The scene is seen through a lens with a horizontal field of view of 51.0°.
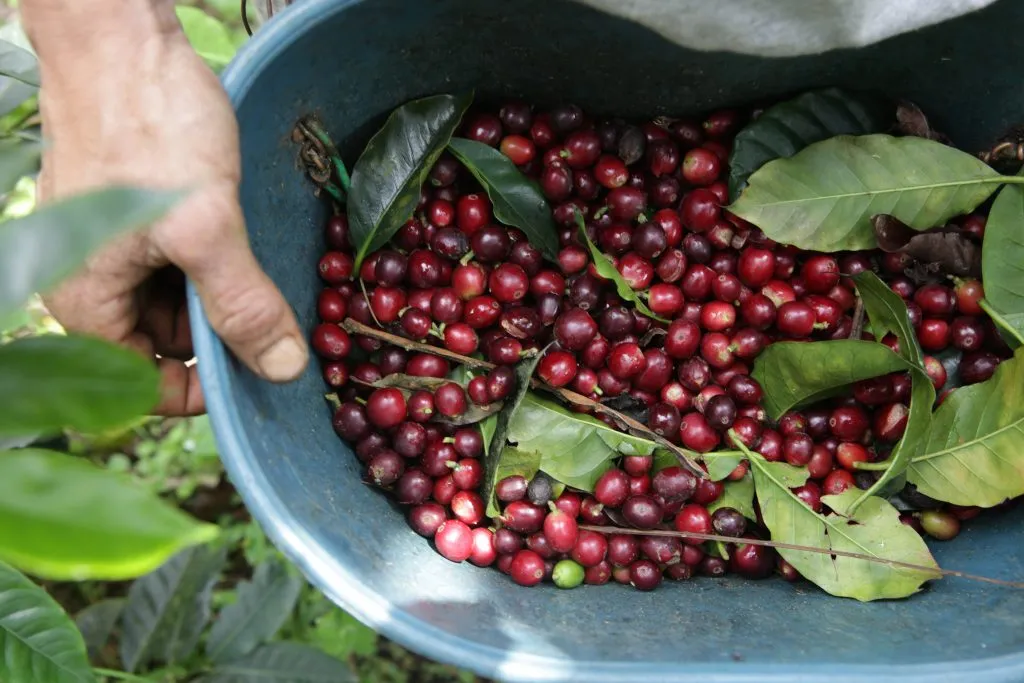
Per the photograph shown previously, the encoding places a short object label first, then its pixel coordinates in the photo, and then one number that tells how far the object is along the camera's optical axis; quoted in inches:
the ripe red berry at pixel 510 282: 17.4
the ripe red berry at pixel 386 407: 17.1
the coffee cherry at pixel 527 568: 16.9
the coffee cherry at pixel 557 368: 17.1
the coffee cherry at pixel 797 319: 17.4
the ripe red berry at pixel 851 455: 17.5
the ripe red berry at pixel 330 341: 17.2
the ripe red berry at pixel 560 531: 16.9
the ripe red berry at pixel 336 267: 17.5
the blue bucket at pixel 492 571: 14.2
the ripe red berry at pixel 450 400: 17.2
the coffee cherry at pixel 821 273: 17.8
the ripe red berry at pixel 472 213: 17.9
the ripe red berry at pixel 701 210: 17.9
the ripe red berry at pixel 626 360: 17.3
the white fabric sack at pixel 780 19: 15.9
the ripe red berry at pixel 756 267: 17.8
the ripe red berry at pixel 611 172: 18.1
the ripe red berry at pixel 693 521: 17.1
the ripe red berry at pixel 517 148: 18.0
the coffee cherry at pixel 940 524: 17.5
